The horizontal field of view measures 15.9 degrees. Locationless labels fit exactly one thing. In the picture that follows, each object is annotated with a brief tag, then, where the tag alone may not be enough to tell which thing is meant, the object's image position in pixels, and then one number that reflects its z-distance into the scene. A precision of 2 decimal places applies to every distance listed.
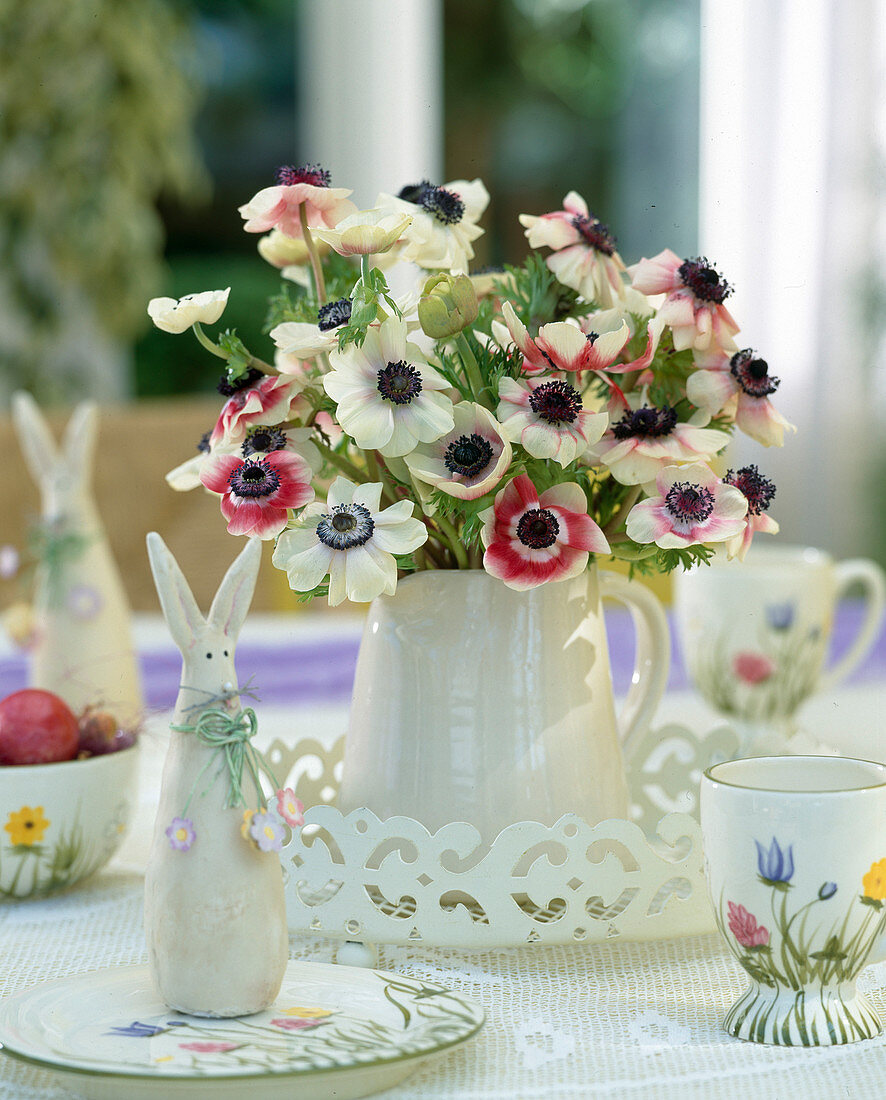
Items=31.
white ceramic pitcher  1.48
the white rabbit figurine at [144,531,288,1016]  1.34
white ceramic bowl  1.55
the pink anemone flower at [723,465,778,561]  1.48
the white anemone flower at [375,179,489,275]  1.49
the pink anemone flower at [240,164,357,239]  1.48
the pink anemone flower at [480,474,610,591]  1.44
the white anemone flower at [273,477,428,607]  1.41
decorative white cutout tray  1.44
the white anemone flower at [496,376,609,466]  1.42
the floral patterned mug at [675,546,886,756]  1.93
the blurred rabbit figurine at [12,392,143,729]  1.75
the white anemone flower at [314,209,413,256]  1.41
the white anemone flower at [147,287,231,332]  1.44
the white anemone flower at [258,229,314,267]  1.55
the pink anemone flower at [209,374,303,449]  1.45
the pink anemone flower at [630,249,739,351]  1.47
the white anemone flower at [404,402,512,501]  1.42
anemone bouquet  1.42
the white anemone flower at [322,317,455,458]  1.41
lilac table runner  2.14
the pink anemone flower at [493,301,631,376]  1.42
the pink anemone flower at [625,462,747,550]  1.44
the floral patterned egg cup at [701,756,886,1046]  1.34
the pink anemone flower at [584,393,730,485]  1.45
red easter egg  1.56
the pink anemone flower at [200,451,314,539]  1.44
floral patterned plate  1.29
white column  5.79
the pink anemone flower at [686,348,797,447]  1.49
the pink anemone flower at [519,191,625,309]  1.50
